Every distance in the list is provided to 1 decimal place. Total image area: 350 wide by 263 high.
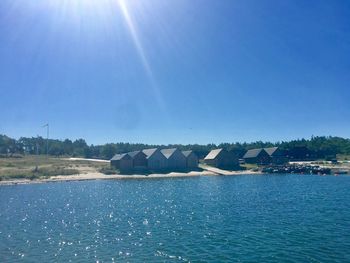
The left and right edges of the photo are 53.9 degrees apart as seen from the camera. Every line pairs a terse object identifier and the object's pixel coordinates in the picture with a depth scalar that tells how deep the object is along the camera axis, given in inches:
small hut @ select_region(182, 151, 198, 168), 4202.8
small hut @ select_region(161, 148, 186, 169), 4074.8
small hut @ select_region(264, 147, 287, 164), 4699.3
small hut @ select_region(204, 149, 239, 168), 4392.2
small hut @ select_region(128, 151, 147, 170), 3902.8
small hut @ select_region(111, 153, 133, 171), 3875.5
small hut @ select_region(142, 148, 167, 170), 3939.5
